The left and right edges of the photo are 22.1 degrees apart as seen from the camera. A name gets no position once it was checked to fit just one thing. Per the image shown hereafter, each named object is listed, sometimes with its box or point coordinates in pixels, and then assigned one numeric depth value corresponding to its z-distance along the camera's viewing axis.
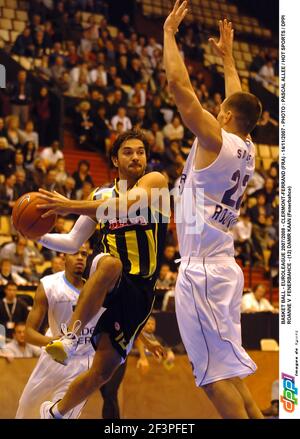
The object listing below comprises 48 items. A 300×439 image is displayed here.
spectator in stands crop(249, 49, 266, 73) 18.23
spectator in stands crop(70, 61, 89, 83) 14.91
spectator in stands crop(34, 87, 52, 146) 13.90
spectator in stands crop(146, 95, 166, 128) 15.42
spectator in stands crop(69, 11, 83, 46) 16.11
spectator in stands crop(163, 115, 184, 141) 15.22
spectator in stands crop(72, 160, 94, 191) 12.88
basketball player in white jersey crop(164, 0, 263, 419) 5.10
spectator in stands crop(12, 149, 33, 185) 12.34
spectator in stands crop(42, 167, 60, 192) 12.29
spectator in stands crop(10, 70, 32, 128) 13.80
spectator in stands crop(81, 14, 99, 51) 16.14
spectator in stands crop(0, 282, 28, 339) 9.25
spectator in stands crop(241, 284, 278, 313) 11.75
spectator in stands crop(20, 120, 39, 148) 13.30
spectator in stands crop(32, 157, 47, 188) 12.31
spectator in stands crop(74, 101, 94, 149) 14.45
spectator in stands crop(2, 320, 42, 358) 9.15
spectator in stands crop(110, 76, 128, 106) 15.22
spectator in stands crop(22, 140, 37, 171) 12.76
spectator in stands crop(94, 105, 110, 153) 14.49
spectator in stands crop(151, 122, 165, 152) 14.77
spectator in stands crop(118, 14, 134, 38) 17.66
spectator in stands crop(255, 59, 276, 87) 18.00
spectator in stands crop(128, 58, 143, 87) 16.12
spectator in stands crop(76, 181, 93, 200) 12.56
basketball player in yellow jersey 5.41
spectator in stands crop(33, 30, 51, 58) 15.22
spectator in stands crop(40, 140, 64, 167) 13.17
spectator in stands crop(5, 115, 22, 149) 12.90
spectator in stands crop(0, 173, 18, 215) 11.84
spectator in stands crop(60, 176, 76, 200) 12.51
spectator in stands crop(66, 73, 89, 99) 14.70
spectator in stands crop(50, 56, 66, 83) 14.84
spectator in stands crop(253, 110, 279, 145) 16.42
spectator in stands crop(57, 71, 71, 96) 14.62
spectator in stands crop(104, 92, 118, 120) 14.73
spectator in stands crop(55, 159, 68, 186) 12.63
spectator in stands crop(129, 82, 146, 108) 15.49
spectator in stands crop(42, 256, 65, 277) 10.29
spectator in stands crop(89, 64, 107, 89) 15.21
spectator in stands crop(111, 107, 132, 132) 14.61
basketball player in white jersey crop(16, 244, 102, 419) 6.59
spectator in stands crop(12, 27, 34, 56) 15.07
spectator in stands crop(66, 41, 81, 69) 15.21
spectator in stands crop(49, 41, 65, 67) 15.10
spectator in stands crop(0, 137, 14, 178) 12.35
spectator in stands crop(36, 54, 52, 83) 14.72
